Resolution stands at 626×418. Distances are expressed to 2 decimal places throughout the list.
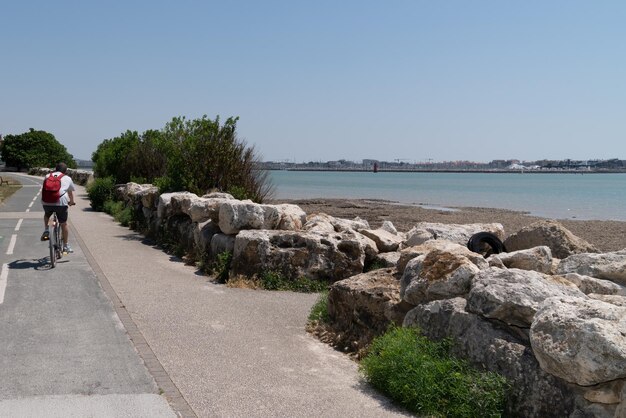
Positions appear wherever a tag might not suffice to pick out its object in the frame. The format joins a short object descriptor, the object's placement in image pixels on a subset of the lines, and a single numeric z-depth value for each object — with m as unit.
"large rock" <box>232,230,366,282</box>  10.98
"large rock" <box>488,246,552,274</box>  7.91
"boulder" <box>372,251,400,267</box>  11.33
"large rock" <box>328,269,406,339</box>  7.33
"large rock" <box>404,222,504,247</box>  12.10
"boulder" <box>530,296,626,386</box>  4.59
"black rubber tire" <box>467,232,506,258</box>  10.24
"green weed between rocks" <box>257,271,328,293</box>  10.78
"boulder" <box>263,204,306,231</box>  12.49
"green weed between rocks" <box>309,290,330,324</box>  8.47
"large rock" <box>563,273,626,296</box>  6.70
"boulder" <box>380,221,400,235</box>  14.88
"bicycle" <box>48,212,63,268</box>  12.05
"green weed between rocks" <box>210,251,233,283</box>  11.39
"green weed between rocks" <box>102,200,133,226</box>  20.47
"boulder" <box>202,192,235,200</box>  15.49
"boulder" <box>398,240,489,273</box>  7.26
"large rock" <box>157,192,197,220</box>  15.40
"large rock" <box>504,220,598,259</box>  10.50
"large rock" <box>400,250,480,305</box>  6.52
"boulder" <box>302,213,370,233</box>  12.40
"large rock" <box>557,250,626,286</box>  7.12
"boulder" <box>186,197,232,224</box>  13.09
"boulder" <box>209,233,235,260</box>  11.91
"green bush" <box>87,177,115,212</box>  26.75
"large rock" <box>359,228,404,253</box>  12.02
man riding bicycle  12.32
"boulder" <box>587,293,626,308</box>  5.52
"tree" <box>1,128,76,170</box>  89.88
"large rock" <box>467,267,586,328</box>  5.62
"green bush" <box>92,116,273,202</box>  17.98
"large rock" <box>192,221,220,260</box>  12.78
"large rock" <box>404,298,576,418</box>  4.95
